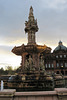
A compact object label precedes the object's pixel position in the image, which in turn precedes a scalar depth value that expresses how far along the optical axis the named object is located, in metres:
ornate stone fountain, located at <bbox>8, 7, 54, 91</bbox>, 12.89
